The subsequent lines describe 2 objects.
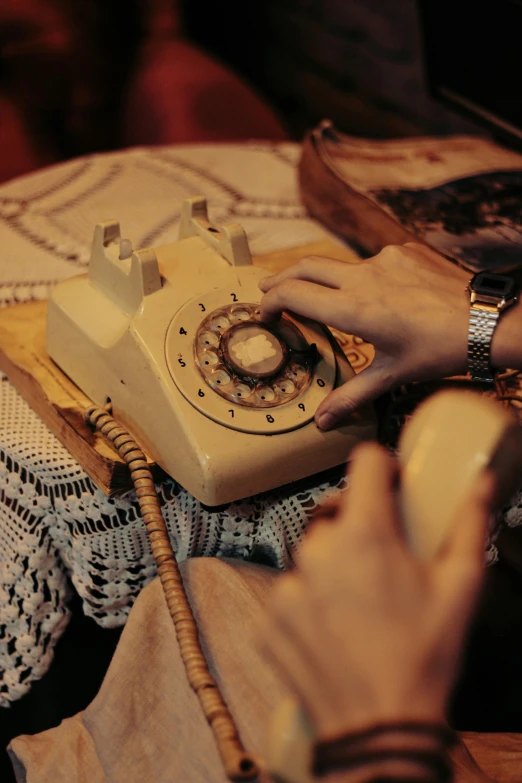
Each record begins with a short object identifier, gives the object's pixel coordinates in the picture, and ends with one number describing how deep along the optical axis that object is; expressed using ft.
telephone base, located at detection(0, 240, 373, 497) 2.61
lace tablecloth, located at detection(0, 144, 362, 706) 2.75
